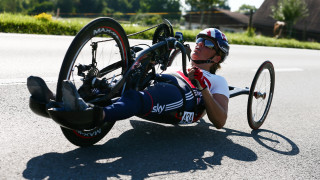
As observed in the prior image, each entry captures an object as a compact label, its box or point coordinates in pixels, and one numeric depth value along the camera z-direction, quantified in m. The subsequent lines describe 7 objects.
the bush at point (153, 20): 27.00
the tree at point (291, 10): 44.03
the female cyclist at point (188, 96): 3.07
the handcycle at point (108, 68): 2.92
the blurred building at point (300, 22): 51.22
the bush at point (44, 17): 14.27
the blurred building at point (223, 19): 69.38
